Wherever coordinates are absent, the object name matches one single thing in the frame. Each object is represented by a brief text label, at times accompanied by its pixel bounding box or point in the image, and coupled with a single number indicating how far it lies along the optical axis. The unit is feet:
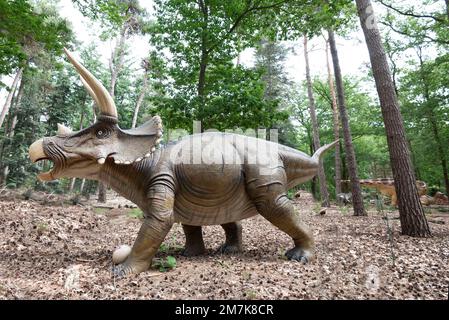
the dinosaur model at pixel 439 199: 59.75
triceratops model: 10.33
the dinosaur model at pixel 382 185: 42.32
